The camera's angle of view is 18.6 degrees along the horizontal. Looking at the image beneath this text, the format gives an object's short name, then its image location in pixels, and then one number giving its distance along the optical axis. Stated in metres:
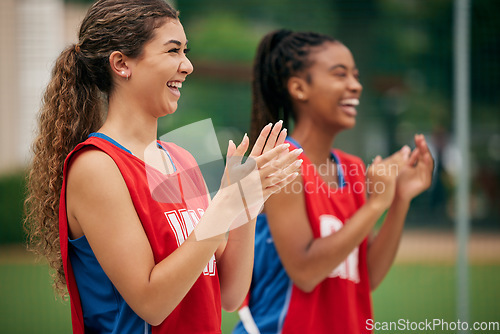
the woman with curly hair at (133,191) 2.91
